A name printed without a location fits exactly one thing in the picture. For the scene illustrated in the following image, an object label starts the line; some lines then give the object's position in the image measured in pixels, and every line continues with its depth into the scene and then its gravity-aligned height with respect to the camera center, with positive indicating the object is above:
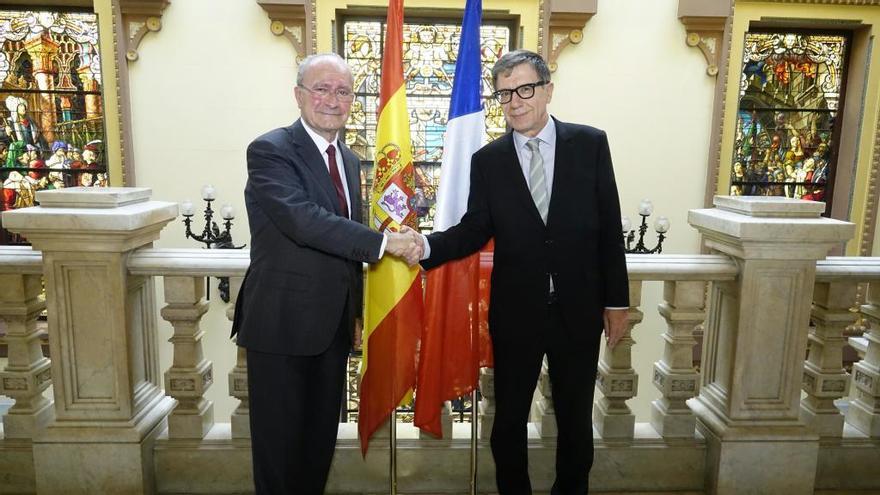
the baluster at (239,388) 2.30 -0.93
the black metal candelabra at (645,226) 5.39 -0.65
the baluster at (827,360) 2.39 -0.83
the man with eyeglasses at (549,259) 1.95 -0.35
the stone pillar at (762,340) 2.22 -0.71
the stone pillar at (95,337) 2.07 -0.69
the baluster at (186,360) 2.29 -0.83
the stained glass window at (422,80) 6.58 +0.74
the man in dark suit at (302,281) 1.84 -0.41
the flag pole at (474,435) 2.19 -1.04
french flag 2.25 -0.68
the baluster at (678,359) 2.38 -0.83
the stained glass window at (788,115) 6.77 +0.45
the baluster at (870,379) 2.52 -0.94
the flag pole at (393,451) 2.22 -1.10
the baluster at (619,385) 2.37 -0.92
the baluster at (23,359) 2.26 -0.83
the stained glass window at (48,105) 6.43 +0.40
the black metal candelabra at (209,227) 5.56 -0.78
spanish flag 2.18 -0.49
